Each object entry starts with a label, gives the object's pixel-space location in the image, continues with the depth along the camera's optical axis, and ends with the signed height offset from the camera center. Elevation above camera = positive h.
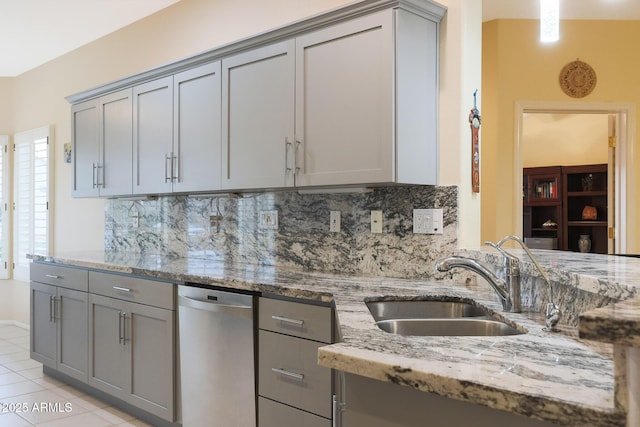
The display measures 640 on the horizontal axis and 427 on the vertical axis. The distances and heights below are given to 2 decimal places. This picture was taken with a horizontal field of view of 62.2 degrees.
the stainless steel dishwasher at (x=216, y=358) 2.36 -0.70
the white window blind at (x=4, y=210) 5.84 -0.01
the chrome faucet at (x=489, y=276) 1.67 -0.22
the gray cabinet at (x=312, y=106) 2.28 +0.52
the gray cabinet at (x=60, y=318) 3.44 -0.75
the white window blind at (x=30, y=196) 5.34 +0.13
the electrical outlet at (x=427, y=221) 2.46 -0.05
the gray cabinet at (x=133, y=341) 2.80 -0.76
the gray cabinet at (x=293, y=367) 2.04 -0.64
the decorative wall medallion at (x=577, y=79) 4.15 +1.03
